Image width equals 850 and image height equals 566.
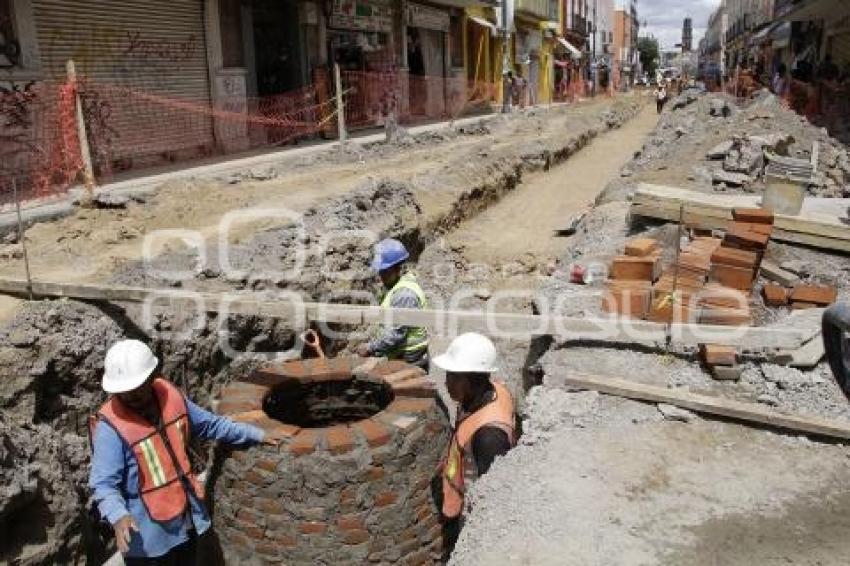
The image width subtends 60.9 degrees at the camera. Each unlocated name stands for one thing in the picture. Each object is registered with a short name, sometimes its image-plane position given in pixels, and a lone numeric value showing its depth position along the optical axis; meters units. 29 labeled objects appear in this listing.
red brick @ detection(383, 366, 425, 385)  4.64
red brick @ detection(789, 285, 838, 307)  5.46
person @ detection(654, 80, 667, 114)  33.41
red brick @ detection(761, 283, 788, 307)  5.70
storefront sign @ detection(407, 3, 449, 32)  23.67
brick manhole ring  3.89
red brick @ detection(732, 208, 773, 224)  6.20
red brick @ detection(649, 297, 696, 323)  5.24
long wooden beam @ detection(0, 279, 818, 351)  4.68
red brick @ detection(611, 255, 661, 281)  5.78
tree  108.58
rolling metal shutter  11.45
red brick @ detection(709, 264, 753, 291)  5.73
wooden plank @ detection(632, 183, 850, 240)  6.89
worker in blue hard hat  5.12
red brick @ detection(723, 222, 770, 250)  5.79
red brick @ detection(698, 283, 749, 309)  5.39
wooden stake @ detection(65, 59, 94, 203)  9.08
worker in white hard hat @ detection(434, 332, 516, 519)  3.49
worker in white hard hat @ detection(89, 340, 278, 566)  3.55
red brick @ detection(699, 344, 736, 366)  4.57
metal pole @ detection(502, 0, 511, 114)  28.94
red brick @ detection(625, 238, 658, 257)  6.11
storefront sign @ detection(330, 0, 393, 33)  18.88
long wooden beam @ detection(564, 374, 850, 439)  3.87
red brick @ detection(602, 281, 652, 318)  5.49
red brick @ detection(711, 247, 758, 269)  5.73
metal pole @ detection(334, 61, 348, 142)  15.15
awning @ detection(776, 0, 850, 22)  22.31
